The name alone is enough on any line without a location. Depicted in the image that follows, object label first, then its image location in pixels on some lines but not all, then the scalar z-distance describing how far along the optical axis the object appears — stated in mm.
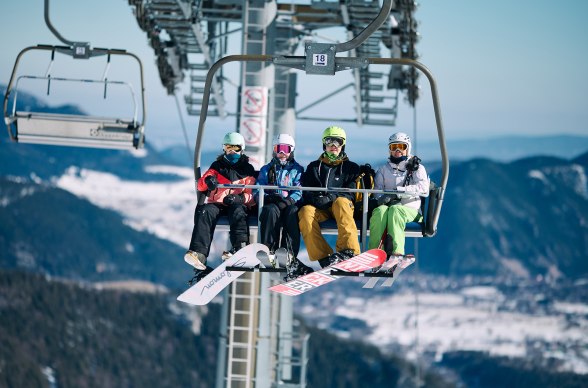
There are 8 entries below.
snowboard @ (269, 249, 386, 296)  15961
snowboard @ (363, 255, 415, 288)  16234
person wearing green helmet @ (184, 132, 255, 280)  16516
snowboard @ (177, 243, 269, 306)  15930
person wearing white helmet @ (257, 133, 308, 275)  16516
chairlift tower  30094
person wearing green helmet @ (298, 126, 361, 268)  16578
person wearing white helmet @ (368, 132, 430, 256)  16609
